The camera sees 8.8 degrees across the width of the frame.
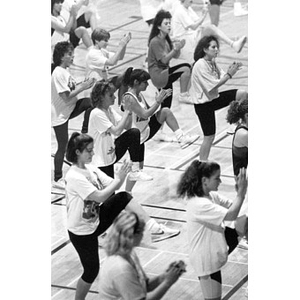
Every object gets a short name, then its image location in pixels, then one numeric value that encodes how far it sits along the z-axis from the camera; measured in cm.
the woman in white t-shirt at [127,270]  1052
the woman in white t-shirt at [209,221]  1071
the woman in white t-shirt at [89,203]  1092
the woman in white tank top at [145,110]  1105
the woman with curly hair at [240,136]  1085
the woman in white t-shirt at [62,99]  1134
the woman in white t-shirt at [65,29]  1127
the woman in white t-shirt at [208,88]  1092
